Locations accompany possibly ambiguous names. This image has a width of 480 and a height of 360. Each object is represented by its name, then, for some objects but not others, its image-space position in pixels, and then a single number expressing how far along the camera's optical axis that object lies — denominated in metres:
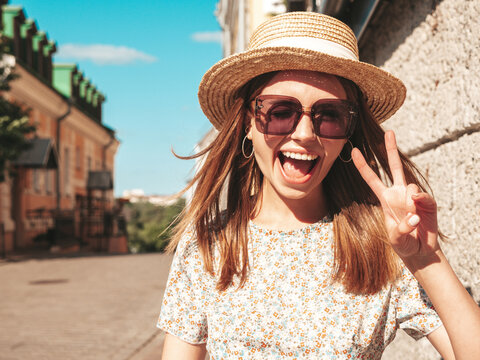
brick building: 21.94
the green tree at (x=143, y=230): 40.40
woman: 1.81
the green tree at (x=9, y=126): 14.84
